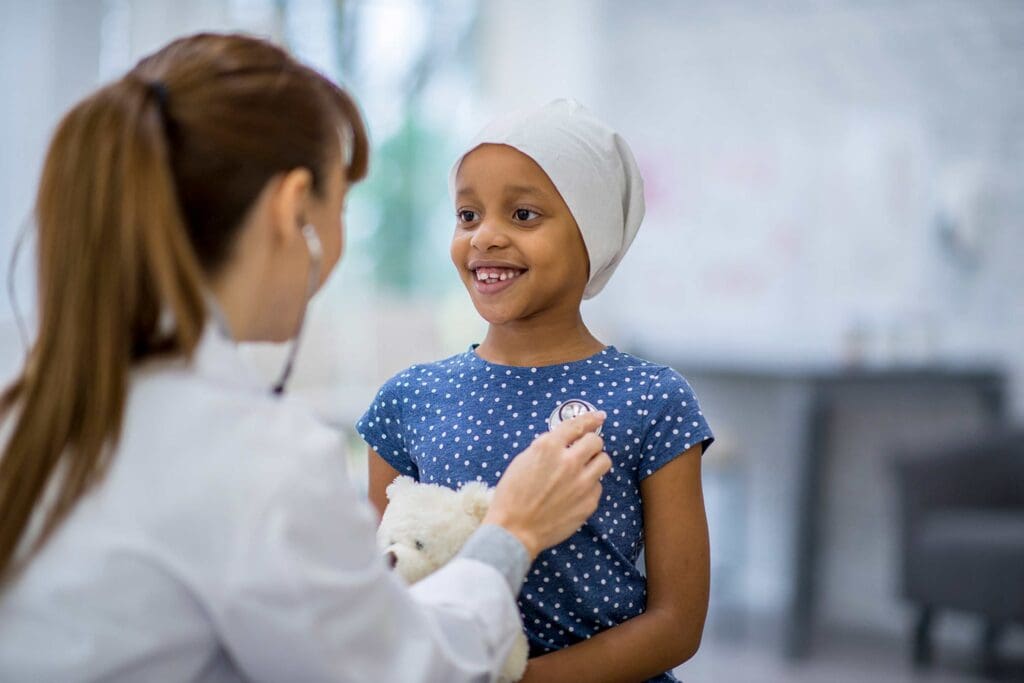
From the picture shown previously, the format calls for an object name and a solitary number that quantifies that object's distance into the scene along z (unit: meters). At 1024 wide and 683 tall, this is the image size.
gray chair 3.59
